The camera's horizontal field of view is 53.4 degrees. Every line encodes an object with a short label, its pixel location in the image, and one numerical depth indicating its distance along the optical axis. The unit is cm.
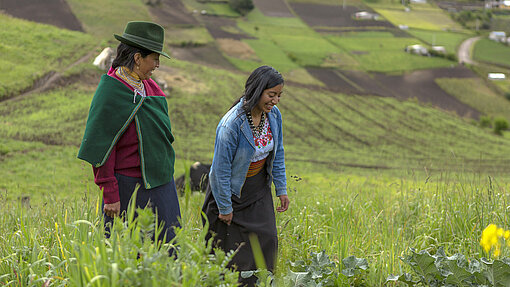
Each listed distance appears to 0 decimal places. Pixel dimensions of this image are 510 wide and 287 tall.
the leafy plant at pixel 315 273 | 257
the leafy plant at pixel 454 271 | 260
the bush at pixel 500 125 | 3006
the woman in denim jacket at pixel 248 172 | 307
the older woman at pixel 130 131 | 289
